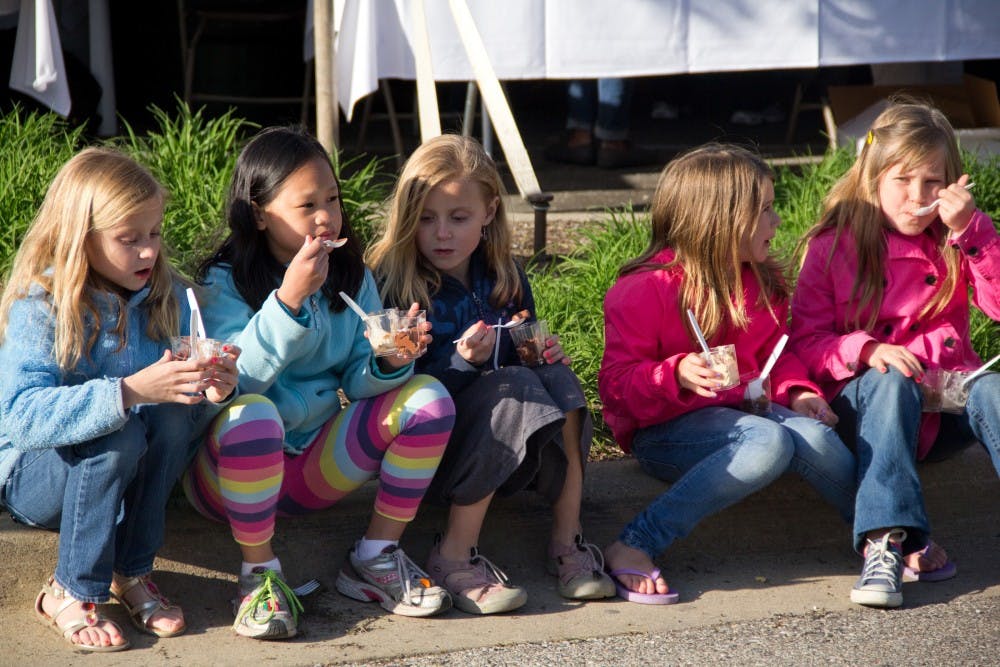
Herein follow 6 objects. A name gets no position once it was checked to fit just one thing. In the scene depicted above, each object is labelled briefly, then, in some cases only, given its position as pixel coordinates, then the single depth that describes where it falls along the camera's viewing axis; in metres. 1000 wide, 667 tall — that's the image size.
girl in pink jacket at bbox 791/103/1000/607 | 5.96
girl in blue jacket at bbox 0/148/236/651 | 4.69
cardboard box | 10.70
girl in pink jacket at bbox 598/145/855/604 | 5.65
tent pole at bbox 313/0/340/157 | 8.26
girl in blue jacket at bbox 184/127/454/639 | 5.10
